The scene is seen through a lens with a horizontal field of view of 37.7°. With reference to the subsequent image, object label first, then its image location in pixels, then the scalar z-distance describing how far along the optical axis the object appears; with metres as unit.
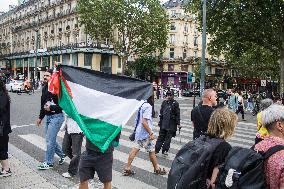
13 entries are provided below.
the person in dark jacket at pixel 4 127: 7.16
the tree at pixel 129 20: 49.22
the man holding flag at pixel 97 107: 5.22
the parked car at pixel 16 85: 40.59
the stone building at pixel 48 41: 57.50
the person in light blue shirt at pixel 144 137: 7.74
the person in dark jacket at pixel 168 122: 9.91
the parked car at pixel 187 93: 53.24
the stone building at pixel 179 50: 74.25
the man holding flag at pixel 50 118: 7.82
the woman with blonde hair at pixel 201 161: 3.52
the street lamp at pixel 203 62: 21.07
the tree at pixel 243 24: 27.97
